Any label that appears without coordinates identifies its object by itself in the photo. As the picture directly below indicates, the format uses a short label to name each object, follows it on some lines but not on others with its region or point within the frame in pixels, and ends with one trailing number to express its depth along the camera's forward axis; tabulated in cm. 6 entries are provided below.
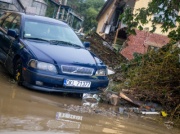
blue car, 527
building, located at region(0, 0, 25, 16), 2765
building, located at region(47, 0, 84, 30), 4127
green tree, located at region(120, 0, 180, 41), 746
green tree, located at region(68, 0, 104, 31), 5434
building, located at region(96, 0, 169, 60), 1502
